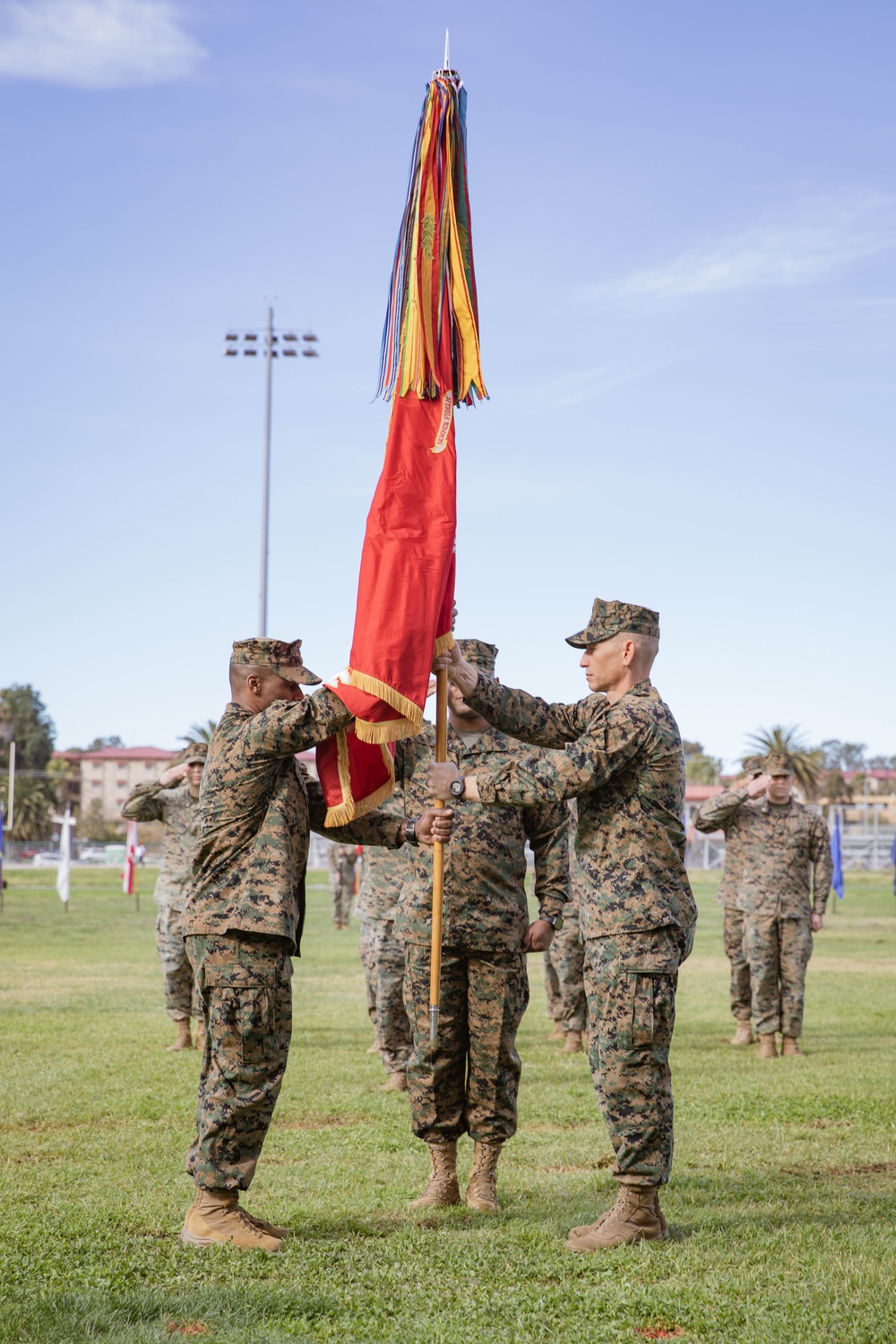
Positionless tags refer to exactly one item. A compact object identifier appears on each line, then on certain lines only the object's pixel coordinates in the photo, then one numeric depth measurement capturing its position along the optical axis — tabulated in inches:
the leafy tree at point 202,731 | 2308.8
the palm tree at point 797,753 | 2437.3
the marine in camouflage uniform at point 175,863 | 434.6
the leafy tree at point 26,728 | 3978.8
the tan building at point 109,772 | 5073.8
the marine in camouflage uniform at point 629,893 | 211.6
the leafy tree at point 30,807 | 3400.6
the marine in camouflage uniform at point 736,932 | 472.4
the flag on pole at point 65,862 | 1178.6
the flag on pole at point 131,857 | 1155.3
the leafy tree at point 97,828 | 3789.4
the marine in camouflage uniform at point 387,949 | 376.8
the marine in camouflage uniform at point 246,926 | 208.7
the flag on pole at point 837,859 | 1236.0
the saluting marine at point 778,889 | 446.9
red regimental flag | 228.5
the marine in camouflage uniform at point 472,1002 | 237.8
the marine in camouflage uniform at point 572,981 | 445.7
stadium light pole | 1346.0
